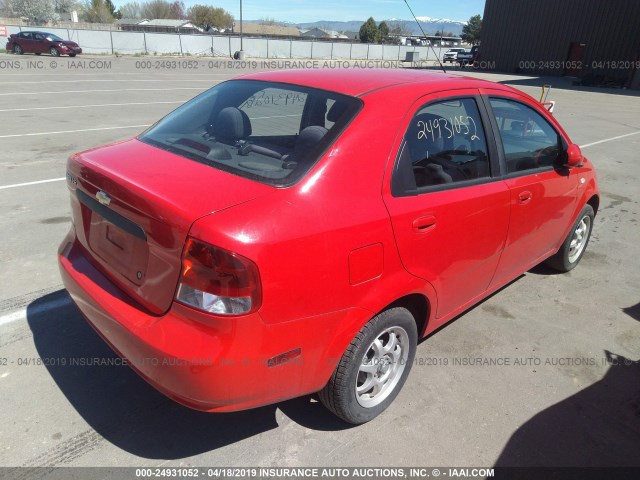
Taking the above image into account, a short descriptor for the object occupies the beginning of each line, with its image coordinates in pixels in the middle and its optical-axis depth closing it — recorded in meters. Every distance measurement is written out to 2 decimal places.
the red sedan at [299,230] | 1.96
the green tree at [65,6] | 92.50
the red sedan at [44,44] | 30.70
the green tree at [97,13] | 87.44
